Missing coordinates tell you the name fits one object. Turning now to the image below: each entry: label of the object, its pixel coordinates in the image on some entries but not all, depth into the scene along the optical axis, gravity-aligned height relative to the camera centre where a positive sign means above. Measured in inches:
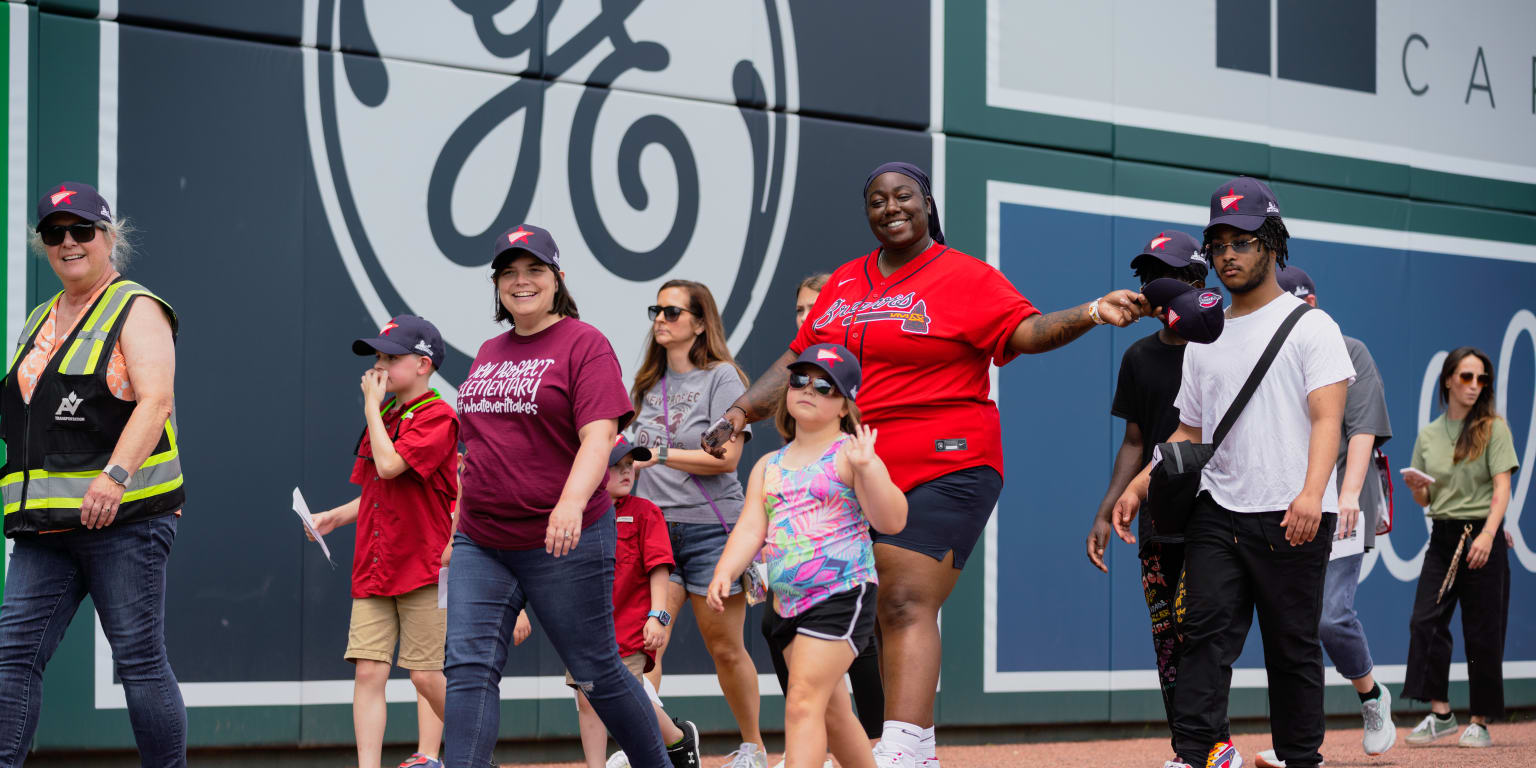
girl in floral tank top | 348.2 -19.8
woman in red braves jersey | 373.1 -2.7
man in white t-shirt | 398.9 -18.1
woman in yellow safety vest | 365.7 -16.7
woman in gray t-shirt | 514.0 -15.1
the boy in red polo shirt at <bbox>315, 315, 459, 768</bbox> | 464.1 -25.6
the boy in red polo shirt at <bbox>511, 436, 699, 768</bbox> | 469.4 -35.7
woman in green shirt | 672.4 -40.2
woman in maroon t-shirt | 371.2 -18.8
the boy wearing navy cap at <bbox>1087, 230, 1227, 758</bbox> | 466.9 -11.8
